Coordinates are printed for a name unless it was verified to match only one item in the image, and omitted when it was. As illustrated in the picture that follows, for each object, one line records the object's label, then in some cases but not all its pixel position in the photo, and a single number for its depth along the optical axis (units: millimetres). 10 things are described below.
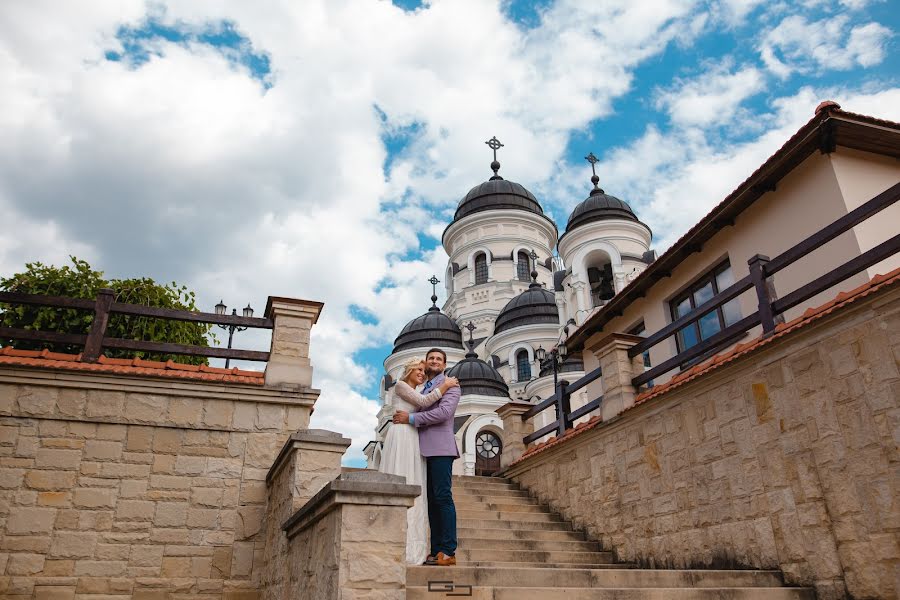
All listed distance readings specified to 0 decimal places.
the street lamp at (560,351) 14156
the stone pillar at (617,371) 8703
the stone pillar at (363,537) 3869
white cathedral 28828
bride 5410
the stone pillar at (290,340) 7957
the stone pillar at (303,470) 5477
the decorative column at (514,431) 11969
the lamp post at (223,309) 10352
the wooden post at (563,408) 10883
